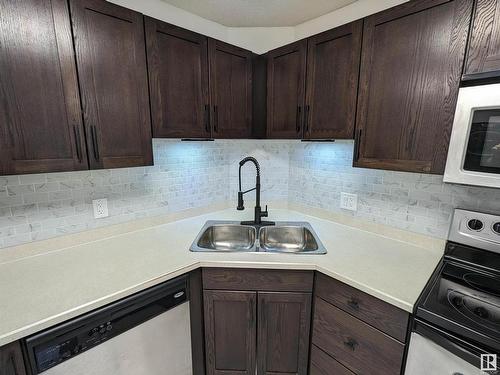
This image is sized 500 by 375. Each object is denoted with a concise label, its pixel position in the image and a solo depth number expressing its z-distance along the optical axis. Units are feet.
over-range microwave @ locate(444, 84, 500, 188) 2.82
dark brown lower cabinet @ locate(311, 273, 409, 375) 3.23
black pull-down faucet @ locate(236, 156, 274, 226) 5.85
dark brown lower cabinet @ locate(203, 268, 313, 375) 4.18
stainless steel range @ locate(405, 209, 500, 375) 2.51
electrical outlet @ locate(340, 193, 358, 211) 5.53
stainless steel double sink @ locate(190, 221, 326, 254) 5.75
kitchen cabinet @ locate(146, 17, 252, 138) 4.19
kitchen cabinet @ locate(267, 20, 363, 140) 4.23
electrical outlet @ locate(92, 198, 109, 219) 4.71
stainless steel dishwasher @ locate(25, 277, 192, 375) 2.84
